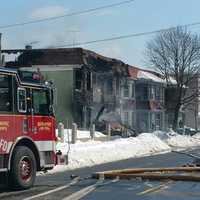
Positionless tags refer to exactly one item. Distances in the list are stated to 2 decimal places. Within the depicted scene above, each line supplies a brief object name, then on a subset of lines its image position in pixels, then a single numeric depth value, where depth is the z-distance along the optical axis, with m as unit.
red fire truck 15.11
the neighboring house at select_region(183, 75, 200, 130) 90.47
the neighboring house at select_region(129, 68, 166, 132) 77.06
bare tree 79.12
